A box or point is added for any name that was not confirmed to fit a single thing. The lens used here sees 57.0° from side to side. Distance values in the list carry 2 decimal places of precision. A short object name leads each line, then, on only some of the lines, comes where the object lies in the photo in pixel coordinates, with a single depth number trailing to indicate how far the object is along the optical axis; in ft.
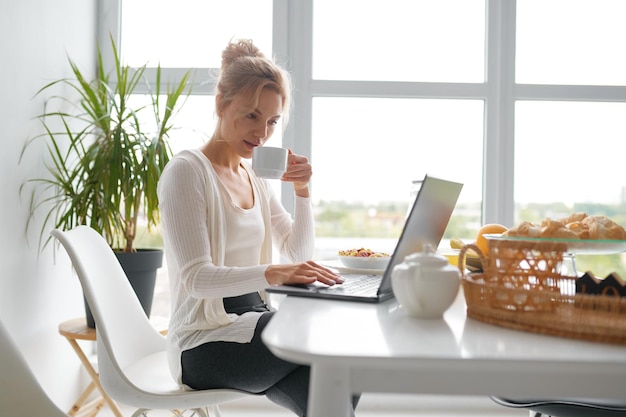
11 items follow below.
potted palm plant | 7.59
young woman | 4.62
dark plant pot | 7.73
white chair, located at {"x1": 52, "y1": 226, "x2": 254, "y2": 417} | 4.76
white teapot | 2.97
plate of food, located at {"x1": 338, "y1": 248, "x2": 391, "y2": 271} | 5.08
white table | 2.26
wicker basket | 2.70
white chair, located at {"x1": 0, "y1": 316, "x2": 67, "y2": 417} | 3.66
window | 9.73
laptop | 3.51
